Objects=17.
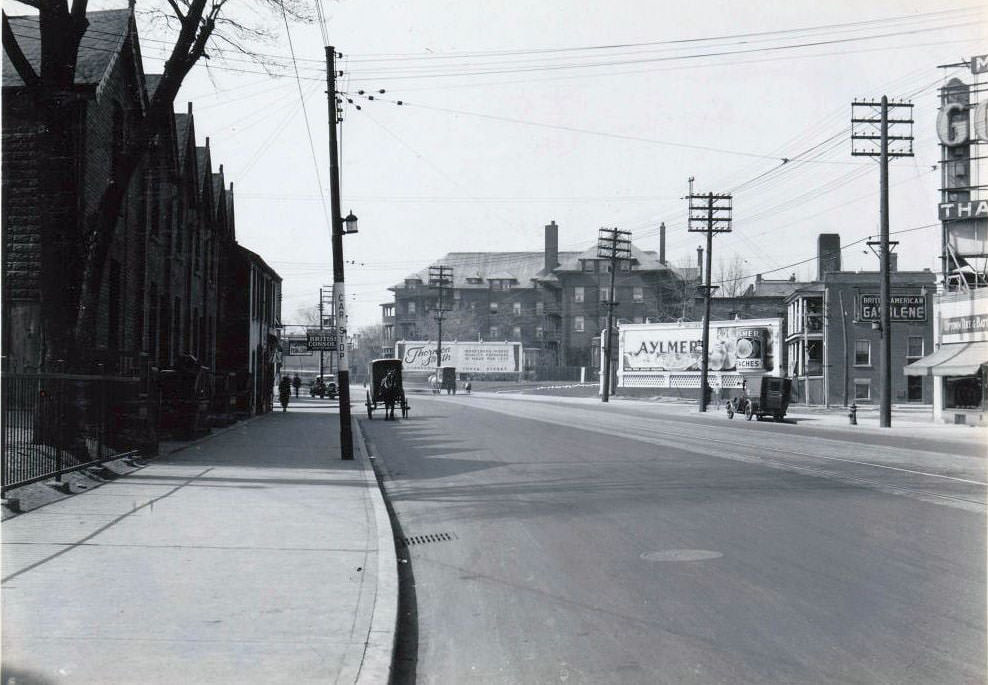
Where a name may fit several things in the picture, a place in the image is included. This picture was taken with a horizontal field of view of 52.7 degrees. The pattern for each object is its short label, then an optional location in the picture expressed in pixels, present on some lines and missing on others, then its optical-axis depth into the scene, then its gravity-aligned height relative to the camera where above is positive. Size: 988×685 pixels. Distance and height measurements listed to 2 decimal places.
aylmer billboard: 72.31 +1.58
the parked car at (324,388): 74.00 -1.49
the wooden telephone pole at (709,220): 53.59 +8.45
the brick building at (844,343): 66.06 +2.14
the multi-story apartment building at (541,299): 113.88 +8.67
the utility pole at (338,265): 18.88 +2.06
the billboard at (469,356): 106.56 +1.40
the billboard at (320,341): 63.07 +1.73
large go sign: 39.22 +9.98
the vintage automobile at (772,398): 41.78 -1.04
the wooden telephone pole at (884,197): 36.34 +6.66
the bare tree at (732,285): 111.94 +10.04
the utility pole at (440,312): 88.19 +5.07
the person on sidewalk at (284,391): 44.08 -1.06
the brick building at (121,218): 16.62 +3.30
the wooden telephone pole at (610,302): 67.69 +4.81
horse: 38.94 -0.88
